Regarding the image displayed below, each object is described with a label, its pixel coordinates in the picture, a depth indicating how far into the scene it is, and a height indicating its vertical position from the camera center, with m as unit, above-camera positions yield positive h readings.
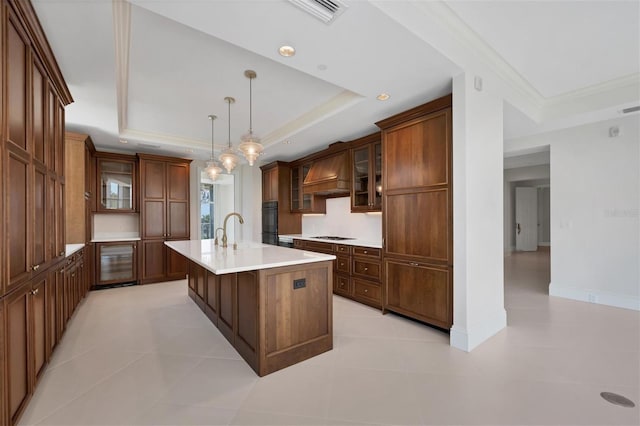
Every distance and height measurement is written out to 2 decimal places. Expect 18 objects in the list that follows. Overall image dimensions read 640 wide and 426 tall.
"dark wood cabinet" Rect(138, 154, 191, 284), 5.34 +0.01
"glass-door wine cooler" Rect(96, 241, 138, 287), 4.92 -0.89
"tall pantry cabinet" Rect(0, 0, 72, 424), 1.55 +0.07
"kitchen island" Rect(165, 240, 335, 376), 2.24 -0.80
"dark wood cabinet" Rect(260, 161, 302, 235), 6.11 +0.39
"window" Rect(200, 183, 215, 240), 8.52 +0.10
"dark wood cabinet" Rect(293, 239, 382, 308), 3.73 -0.85
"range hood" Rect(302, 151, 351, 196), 4.64 +0.63
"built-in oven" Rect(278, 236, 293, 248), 5.59 -0.59
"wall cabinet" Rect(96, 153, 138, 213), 5.18 +0.58
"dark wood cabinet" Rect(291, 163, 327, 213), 5.60 +0.32
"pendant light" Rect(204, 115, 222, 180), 4.07 +0.64
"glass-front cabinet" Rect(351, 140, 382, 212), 4.10 +0.53
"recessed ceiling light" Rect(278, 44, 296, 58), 2.20 +1.30
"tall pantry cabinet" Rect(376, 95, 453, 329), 2.89 -0.01
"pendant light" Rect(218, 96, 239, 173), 3.54 +0.71
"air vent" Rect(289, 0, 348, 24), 1.76 +1.32
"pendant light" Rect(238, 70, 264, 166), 3.10 +0.75
